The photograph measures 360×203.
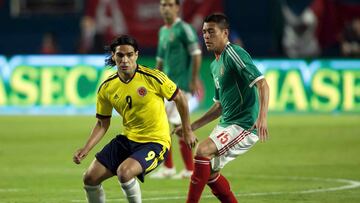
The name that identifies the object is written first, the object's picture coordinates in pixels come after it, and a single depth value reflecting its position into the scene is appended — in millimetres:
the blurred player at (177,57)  28234
